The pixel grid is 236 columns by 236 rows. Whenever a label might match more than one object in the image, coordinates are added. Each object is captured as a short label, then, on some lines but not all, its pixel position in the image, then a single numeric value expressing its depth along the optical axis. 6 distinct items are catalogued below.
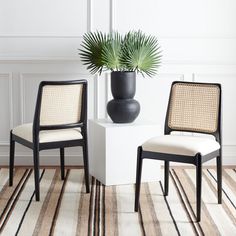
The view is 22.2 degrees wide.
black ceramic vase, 4.46
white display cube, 4.42
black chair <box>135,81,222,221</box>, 3.68
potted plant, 4.43
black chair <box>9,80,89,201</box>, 4.03
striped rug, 3.51
